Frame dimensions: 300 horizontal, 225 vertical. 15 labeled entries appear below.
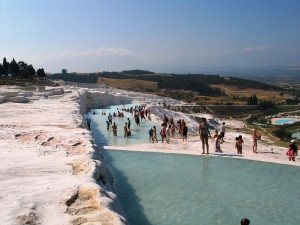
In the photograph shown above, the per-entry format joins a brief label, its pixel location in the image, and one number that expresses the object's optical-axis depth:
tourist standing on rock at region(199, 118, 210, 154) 14.58
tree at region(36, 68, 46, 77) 66.78
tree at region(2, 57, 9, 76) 61.91
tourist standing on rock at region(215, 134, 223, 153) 15.12
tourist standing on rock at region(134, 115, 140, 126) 24.29
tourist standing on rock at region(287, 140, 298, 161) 14.02
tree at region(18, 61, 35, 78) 61.34
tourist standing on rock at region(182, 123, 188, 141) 19.00
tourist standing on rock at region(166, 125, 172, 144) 18.34
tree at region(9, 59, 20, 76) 61.82
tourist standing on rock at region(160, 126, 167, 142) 18.41
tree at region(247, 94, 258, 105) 107.06
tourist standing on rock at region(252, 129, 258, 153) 15.95
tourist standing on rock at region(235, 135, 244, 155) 15.10
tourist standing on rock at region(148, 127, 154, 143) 19.02
